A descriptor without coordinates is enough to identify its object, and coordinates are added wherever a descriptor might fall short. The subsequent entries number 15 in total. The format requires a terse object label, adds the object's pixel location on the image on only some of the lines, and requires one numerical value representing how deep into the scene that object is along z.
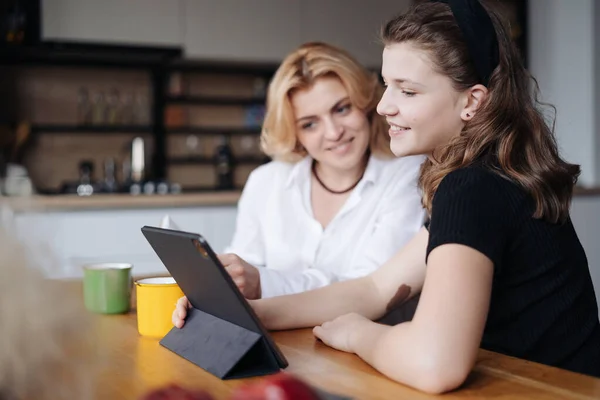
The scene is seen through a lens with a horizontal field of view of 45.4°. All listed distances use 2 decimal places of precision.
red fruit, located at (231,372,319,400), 0.47
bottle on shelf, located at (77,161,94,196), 4.46
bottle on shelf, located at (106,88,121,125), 5.12
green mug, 1.36
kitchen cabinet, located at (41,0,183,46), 4.32
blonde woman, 1.85
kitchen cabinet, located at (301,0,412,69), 5.01
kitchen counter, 3.00
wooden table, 0.86
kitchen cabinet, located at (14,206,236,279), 3.03
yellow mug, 1.17
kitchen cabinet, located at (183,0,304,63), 4.73
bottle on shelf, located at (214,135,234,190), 5.00
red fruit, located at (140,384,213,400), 0.49
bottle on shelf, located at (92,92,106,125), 5.09
